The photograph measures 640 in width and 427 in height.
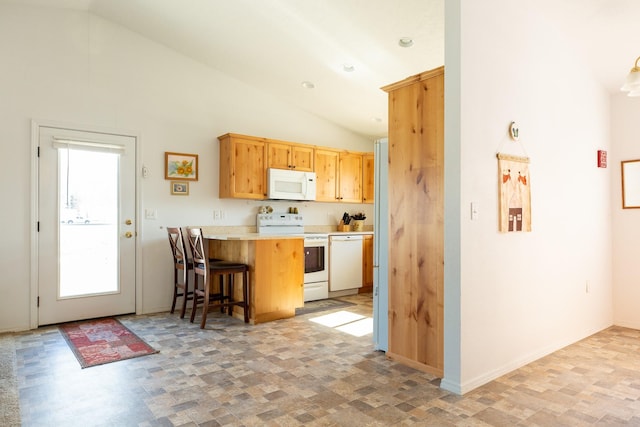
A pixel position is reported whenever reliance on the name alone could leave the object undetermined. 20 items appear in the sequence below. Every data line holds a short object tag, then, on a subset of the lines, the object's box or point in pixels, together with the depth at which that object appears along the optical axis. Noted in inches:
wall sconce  103.7
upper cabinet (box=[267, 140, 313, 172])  208.4
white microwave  206.1
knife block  247.3
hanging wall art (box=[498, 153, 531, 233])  110.3
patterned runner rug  122.9
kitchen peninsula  162.7
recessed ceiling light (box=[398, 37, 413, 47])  142.7
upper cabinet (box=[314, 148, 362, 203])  230.1
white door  160.7
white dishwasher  219.9
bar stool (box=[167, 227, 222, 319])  168.7
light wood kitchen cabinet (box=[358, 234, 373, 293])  233.6
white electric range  208.5
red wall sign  158.2
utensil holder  251.9
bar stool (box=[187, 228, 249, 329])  155.3
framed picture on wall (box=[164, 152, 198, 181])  187.3
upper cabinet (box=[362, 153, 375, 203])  250.1
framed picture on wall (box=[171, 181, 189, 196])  189.1
